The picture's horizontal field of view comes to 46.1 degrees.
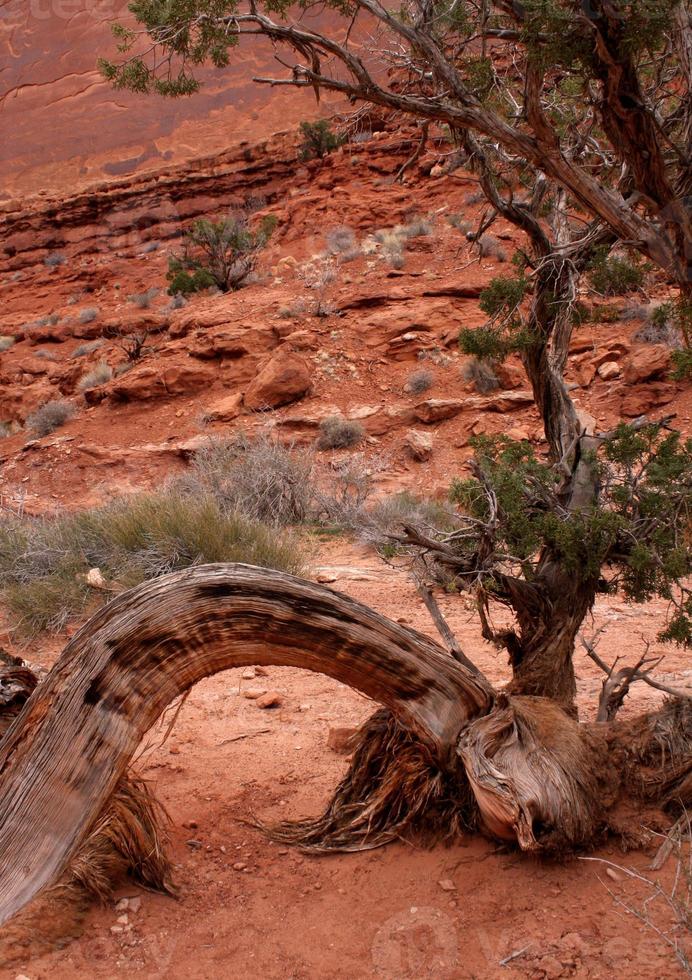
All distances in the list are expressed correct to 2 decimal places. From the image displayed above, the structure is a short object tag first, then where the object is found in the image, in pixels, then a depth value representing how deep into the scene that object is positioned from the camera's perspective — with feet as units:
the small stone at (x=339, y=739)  12.95
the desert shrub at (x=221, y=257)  61.21
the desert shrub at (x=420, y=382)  44.09
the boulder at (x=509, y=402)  41.47
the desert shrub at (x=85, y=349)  60.11
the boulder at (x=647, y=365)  39.04
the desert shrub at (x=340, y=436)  41.50
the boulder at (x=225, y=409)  45.11
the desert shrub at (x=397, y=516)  26.85
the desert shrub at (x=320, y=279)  50.34
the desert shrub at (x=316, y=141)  74.59
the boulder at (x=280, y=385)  45.03
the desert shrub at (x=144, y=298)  67.10
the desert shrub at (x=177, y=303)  60.97
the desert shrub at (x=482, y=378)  42.68
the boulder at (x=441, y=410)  42.45
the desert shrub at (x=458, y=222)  57.54
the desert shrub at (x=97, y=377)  52.54
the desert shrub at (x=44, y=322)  68.08
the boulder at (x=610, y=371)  41.43
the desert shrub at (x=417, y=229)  57.47
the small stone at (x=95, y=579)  21.49
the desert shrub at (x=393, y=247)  54.70
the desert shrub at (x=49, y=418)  49.42
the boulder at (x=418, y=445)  39.81
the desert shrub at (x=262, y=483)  30.60
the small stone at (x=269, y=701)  15.40
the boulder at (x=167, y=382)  48.03
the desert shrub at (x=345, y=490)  30.78
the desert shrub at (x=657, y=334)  41.00
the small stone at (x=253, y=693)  15.88
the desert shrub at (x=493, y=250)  52.26
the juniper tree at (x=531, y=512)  9.10
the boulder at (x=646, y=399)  38.34
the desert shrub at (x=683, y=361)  10.63
